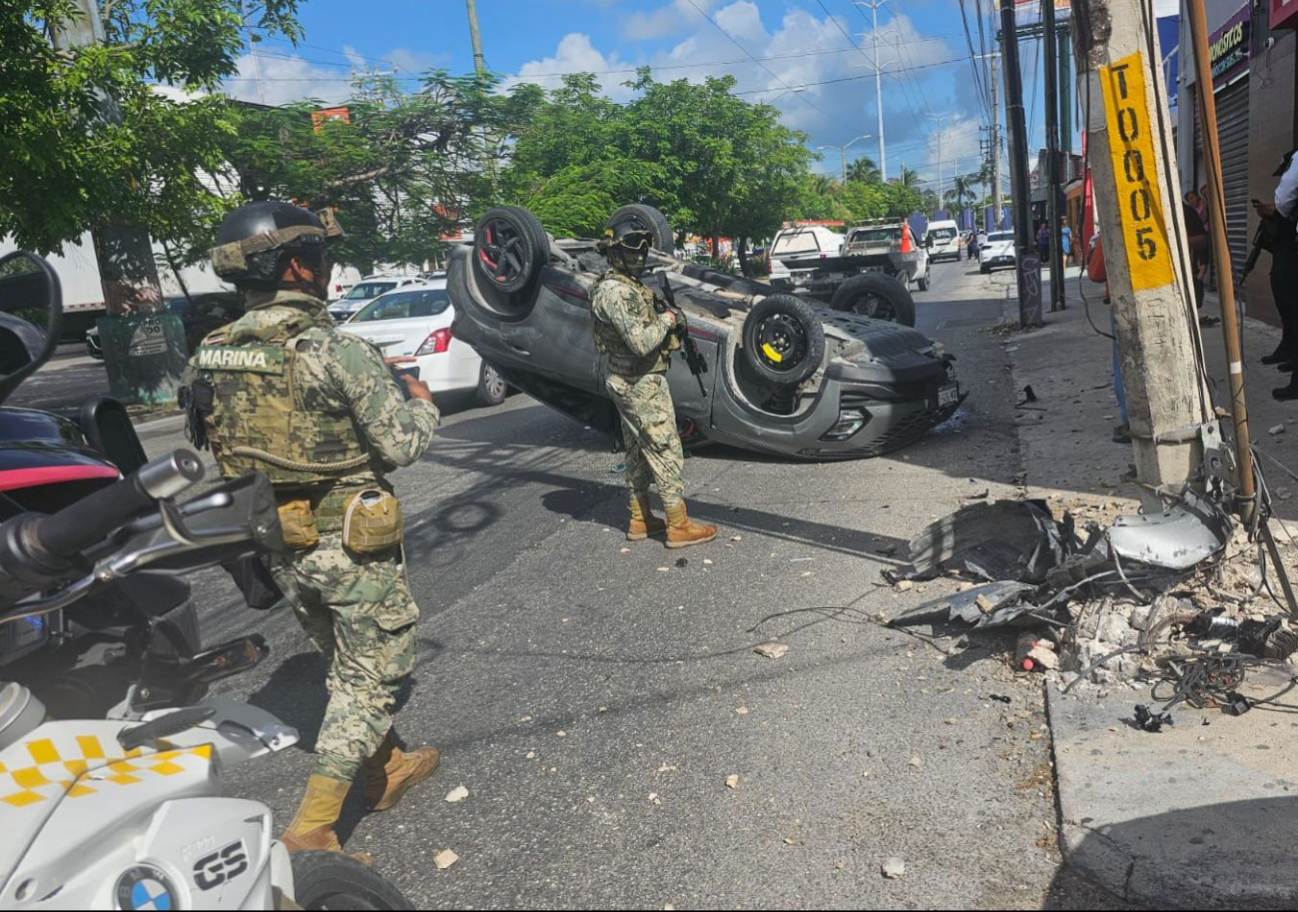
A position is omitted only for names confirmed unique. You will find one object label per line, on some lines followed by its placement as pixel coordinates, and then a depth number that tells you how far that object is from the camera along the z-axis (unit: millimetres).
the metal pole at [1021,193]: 15312
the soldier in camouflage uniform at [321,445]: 2967
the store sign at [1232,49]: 12516
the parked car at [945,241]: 52250
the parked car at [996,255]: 34188
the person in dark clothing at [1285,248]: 7656
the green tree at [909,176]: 108938
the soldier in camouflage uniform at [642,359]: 5922
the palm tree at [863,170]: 107312
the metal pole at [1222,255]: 3838
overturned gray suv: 7434
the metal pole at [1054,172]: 16452
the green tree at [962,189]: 153750
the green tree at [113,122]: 10922
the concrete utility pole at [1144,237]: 4152
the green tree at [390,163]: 18562
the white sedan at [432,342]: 11289
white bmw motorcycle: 1729
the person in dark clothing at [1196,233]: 8133
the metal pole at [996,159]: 50922
